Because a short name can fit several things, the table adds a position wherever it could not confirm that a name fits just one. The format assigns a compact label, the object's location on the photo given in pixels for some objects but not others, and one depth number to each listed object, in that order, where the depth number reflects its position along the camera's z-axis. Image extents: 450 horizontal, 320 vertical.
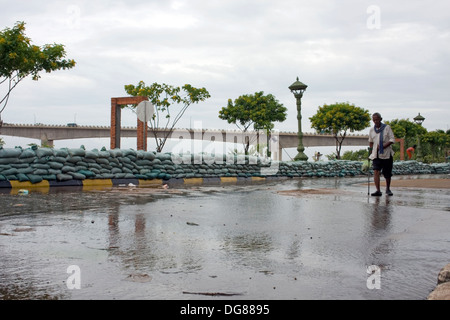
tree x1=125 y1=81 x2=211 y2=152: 32.56
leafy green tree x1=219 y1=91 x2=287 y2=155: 44.03
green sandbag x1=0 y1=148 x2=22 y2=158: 10.14
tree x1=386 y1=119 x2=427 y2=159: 65.00
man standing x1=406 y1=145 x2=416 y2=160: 42.28
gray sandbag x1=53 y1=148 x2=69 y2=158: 11.05
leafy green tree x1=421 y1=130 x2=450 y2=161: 58.22
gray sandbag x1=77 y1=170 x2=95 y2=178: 11.57
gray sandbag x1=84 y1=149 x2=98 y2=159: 11.79
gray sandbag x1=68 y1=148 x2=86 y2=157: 11.45
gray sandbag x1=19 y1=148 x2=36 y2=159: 10.45
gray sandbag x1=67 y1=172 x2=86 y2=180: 11.28
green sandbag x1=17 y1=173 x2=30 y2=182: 10.24
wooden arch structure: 16.48
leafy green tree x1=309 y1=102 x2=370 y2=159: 42.81
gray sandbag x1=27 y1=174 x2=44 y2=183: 10.42
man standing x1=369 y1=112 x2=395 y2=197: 8.56
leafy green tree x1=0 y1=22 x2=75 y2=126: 16.45
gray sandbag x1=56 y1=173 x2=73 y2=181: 10.97
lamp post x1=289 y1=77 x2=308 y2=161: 19.95
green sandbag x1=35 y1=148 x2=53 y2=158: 10.73
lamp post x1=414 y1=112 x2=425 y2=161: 33.44
